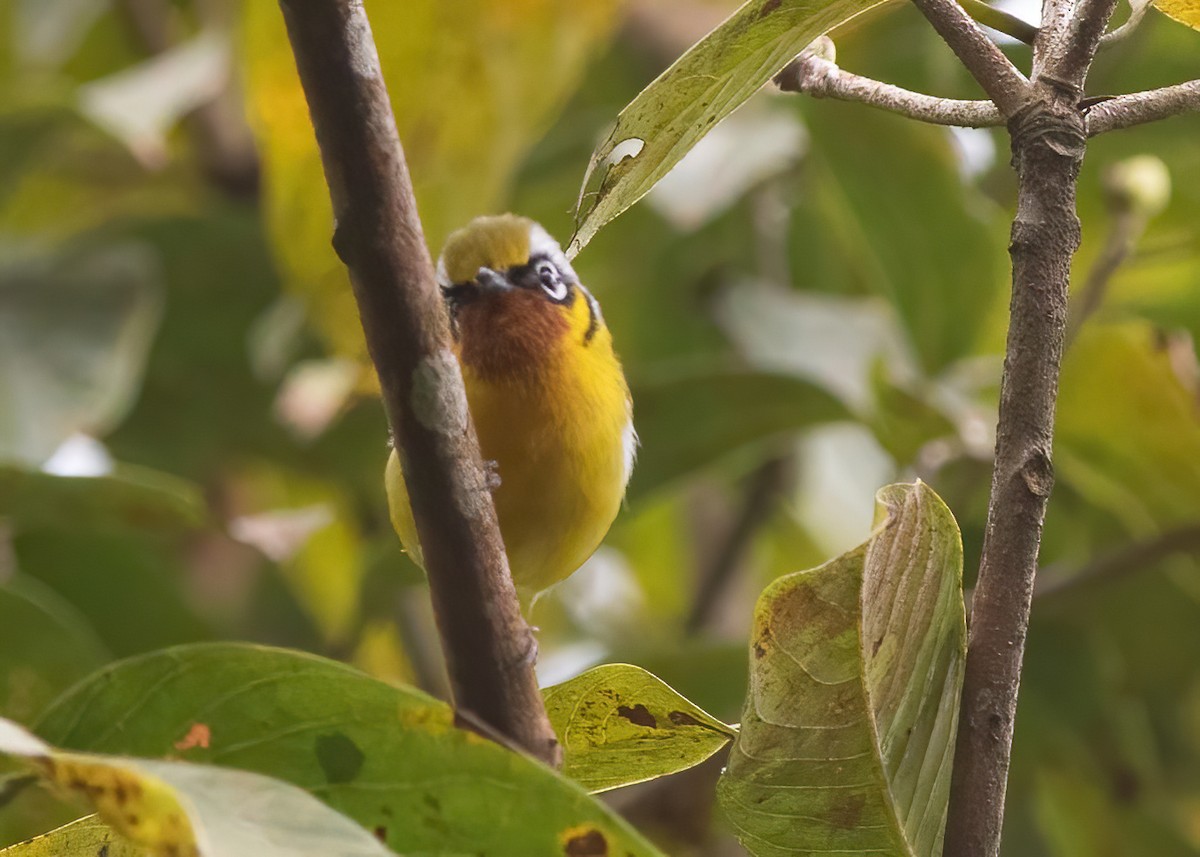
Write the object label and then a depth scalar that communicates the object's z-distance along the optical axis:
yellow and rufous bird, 3.93
